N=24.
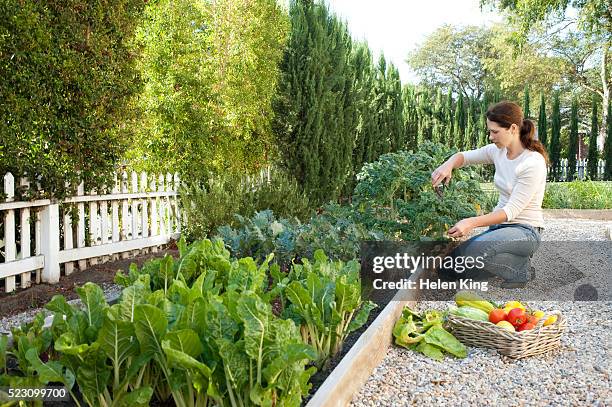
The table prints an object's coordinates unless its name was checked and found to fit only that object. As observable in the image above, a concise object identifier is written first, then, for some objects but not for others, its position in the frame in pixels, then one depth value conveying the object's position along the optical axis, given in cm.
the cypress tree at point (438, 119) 2098
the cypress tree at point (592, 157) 2273
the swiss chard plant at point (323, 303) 285
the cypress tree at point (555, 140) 2244
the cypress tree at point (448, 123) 2156
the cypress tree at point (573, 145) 2242
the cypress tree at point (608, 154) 2180
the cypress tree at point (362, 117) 1288
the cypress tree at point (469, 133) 2189
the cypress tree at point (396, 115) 1494
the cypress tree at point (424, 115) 2092
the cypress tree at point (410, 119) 1858
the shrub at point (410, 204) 573
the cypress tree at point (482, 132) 2177
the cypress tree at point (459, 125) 2170
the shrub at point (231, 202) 749
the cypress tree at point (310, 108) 1019
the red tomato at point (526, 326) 355
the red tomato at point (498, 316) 372
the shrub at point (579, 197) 1372
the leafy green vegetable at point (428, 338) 351
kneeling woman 448
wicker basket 345
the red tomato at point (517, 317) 362
